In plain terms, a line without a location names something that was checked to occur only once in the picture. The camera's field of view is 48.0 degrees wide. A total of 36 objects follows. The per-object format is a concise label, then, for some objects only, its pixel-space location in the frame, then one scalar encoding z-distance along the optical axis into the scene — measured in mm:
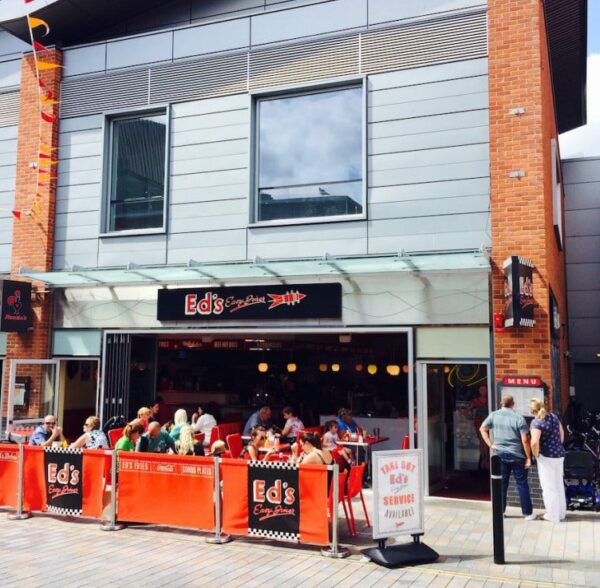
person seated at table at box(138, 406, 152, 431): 11033
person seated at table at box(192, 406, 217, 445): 14047
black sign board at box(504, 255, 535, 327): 9906
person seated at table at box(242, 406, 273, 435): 14164
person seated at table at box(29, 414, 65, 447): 10852
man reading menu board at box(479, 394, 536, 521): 9547
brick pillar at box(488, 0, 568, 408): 10438
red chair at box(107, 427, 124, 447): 12359
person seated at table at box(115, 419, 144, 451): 9586
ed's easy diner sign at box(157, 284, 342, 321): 11898
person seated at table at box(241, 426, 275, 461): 10308
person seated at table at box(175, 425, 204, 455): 9945
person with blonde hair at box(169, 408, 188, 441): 12438
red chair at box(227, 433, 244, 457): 11780
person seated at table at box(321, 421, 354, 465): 10607
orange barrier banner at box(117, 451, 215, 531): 8461
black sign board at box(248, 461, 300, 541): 7965
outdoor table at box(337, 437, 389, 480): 12555
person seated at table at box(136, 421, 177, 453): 9555
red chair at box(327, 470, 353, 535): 8242
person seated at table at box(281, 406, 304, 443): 13445
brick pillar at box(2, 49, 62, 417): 14047
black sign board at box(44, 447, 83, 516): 9258
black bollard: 7402
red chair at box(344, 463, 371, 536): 8711
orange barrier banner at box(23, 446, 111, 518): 9125
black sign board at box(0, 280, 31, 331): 13445
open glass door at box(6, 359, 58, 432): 13938
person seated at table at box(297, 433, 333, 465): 8328
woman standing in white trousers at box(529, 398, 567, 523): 9352
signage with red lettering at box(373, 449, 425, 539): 7566
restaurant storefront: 11055
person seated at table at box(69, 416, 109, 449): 10242
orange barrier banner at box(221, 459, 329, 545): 7863
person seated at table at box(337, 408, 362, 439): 13102
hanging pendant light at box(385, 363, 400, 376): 15867
